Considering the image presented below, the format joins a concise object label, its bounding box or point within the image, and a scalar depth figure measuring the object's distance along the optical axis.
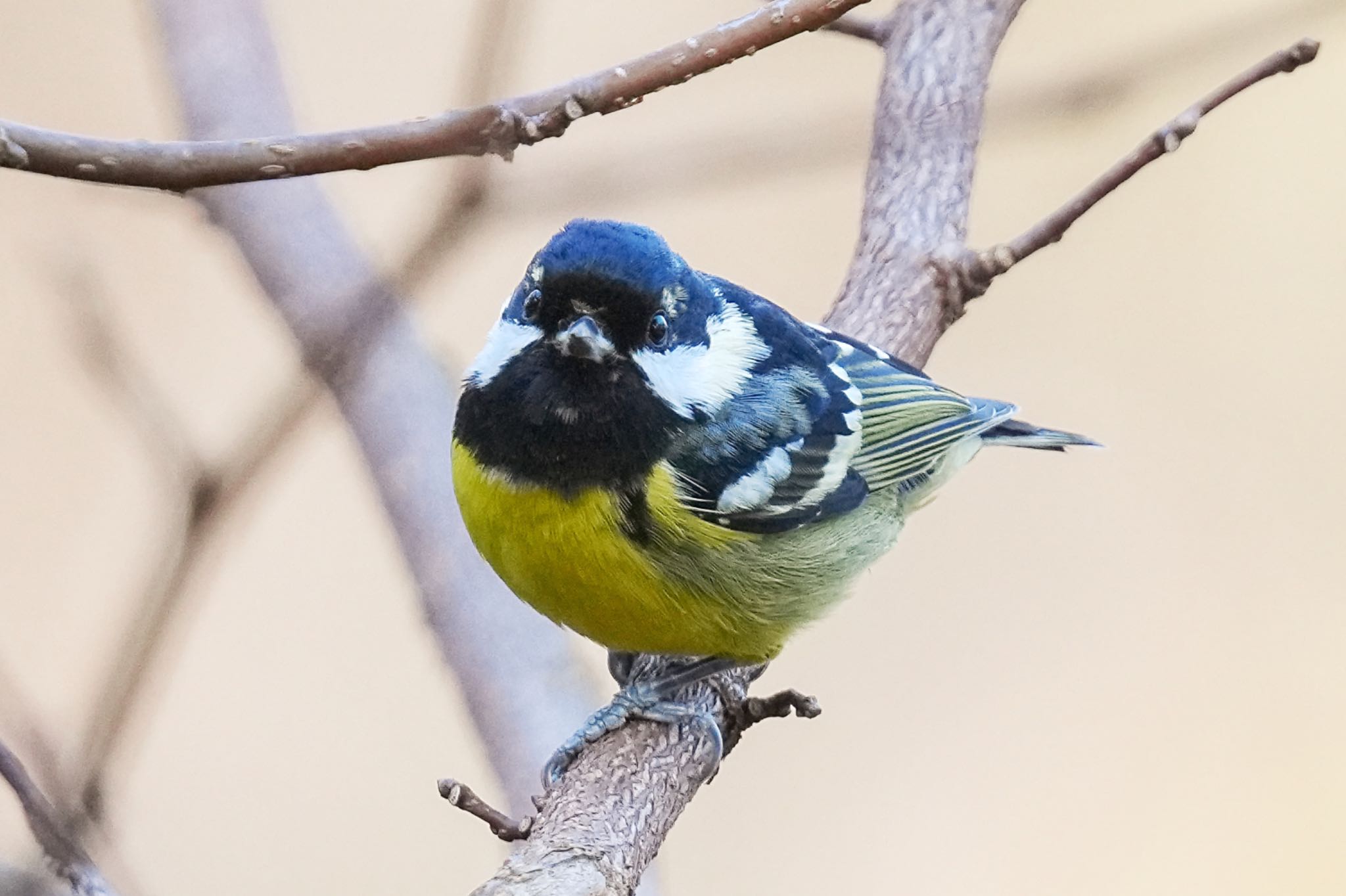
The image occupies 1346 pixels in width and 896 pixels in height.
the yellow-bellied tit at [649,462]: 2.37
